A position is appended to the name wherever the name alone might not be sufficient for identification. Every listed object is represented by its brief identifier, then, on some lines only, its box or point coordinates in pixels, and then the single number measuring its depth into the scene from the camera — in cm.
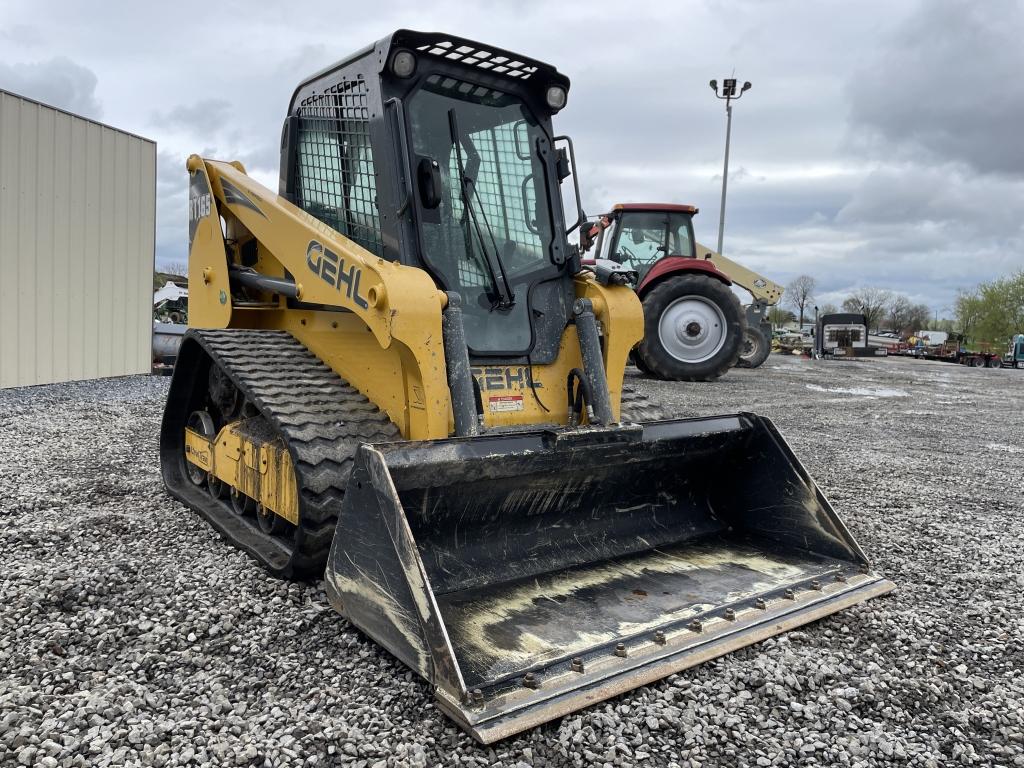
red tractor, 1233
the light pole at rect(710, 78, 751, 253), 2527
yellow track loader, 261
